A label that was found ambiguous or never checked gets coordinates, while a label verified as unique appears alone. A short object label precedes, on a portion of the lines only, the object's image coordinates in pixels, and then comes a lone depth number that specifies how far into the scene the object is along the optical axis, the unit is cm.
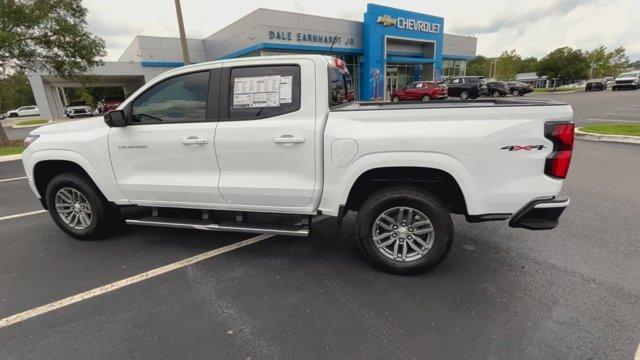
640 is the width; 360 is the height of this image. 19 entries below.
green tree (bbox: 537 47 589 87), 4800
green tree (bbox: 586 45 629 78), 6147
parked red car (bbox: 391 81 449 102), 2306
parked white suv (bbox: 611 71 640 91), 3294
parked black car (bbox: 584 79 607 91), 3711
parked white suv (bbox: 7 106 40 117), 4278
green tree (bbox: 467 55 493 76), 7722
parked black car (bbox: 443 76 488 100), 2595
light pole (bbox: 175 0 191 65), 1106
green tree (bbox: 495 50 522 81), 6147
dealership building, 2556
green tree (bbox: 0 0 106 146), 1166
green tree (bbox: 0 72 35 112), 5770
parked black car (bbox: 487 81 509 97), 2761
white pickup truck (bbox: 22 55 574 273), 268
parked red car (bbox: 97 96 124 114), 2682
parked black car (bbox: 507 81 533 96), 2852
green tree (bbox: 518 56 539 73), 10394
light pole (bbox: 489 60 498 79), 6324
